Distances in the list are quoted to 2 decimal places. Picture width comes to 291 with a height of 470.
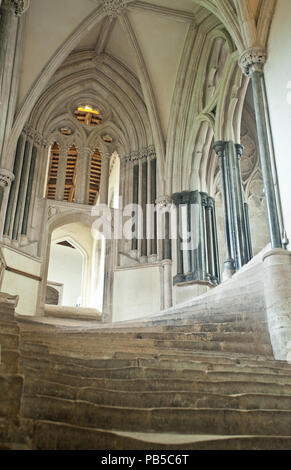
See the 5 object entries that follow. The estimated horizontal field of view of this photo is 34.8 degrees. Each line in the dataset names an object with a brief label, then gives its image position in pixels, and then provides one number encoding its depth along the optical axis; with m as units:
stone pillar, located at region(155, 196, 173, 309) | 9.48
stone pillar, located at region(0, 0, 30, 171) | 9.04
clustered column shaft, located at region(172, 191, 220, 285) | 9.31
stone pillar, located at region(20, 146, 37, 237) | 9.91
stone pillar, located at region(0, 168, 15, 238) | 9.13
